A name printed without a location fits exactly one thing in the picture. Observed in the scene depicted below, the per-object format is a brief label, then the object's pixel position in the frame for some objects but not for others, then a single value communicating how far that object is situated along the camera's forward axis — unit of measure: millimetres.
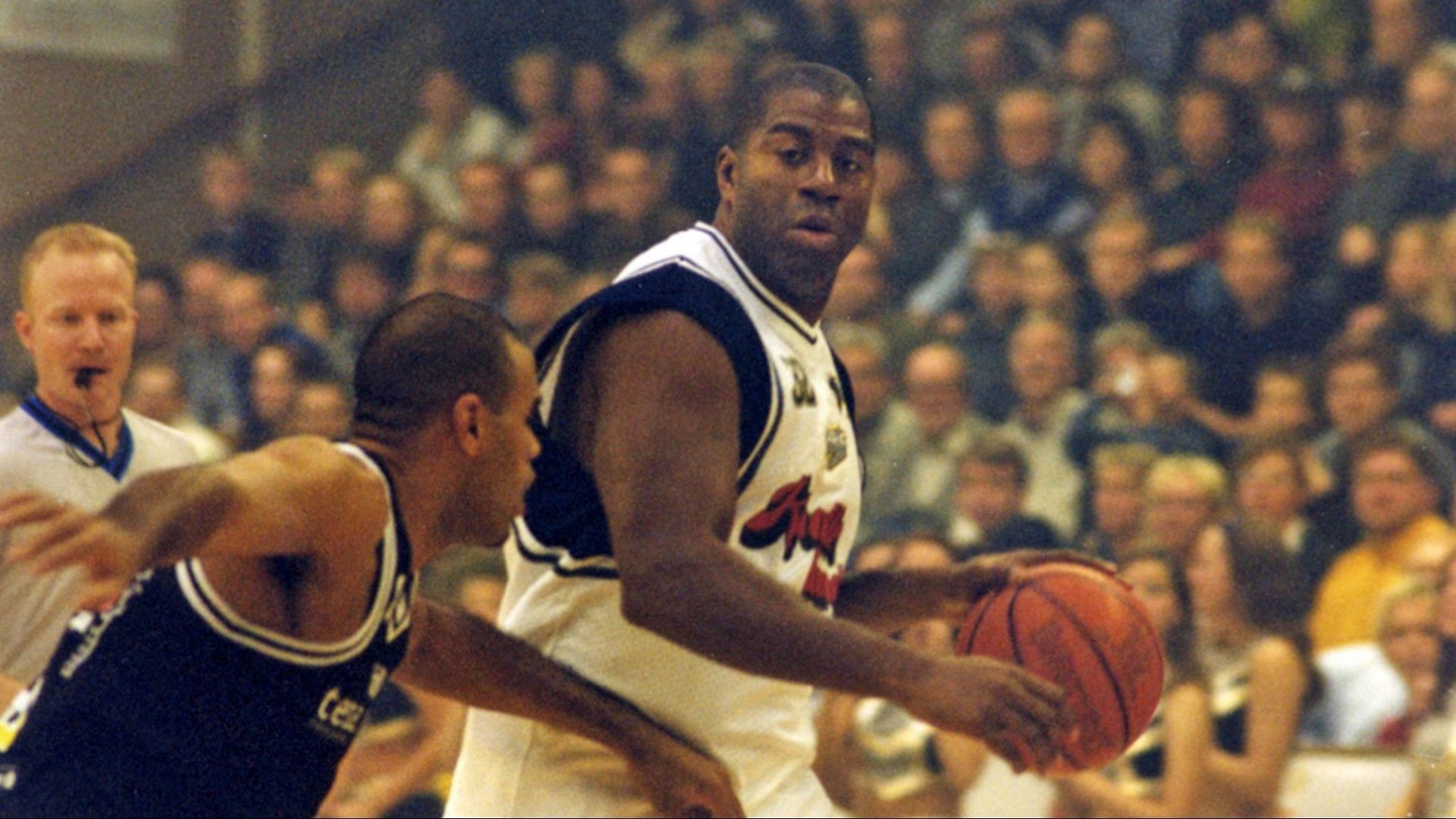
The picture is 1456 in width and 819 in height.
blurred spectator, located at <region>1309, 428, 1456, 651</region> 11492
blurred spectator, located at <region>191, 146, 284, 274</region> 18016
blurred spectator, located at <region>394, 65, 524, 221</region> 17969
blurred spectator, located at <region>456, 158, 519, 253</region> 16500
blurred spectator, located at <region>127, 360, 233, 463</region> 15984
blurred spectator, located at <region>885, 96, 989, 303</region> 15086
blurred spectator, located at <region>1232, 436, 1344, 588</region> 11930
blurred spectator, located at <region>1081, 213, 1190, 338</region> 13609
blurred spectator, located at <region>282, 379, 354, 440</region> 15023
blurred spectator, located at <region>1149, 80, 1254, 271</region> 13945
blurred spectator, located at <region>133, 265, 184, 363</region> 16578
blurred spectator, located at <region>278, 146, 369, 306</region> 17469
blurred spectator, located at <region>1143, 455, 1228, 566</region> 12062
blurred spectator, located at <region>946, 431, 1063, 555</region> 12953
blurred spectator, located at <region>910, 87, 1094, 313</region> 14656
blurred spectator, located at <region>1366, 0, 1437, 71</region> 13750
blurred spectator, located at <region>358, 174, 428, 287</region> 17016
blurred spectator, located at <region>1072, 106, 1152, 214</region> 14406
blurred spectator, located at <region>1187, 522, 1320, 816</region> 11102
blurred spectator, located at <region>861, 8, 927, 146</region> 15758
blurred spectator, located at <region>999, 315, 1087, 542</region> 13062
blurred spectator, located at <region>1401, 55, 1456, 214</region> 13047
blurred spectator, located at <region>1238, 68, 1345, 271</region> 13711
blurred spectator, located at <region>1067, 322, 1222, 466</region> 12937
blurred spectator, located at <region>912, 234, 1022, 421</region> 13844
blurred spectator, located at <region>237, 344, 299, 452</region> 15625
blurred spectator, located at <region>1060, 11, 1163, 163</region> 14805
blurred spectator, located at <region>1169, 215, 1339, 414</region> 13062
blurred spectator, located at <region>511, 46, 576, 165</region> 17516
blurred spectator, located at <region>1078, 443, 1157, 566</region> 12562
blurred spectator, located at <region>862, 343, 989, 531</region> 13656
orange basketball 6961
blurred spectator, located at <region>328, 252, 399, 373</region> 16953
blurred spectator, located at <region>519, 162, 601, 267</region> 16219
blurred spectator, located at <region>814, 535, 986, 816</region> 11758
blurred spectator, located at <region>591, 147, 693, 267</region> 16047
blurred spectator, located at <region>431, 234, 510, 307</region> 16031
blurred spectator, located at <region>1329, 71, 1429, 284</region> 13148
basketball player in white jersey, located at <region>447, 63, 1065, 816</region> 5840
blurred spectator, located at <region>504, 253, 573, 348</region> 15477
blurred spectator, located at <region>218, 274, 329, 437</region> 15820
